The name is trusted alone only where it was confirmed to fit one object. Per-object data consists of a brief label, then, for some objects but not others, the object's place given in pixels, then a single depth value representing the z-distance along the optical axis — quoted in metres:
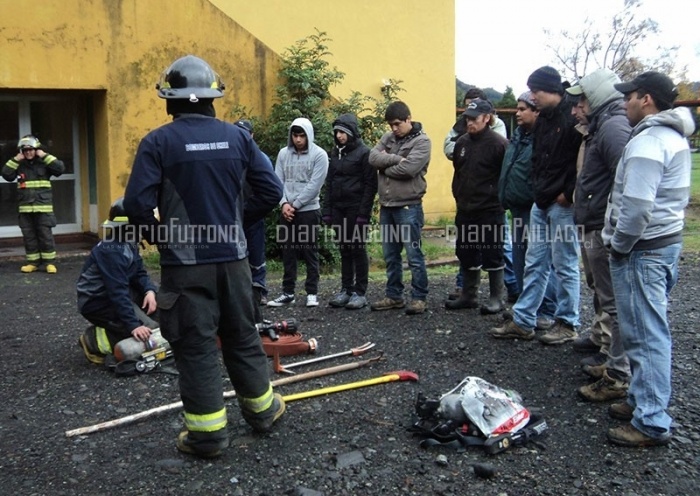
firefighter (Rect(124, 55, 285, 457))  4.06
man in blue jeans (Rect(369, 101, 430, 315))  7.29
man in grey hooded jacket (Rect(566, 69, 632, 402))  4.90
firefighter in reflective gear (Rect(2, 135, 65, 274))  9.98
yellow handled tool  4.98
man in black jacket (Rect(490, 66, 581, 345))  5.82
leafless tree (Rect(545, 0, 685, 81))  24.00
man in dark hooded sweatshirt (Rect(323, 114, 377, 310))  7.60
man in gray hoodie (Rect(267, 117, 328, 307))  7.74
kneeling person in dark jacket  5.50
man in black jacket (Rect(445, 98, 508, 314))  7.00
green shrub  10.75
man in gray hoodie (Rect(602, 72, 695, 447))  4.05
